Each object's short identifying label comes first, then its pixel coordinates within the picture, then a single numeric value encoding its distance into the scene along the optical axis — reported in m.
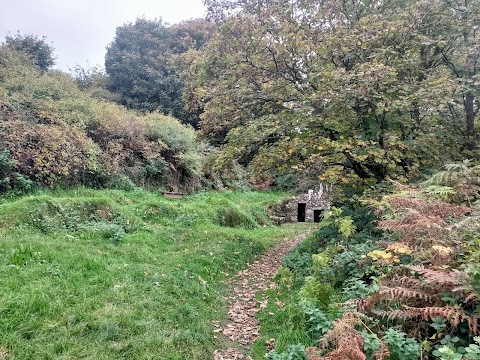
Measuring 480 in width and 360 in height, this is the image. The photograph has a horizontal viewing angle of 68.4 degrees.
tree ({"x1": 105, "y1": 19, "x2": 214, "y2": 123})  24.88
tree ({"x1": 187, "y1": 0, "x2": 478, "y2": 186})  7.11
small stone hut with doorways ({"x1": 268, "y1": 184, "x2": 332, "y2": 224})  19.89
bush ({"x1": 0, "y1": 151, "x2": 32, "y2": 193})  9.70
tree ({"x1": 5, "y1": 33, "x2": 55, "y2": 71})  21.63
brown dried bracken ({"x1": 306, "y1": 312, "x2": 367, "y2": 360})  3.15
